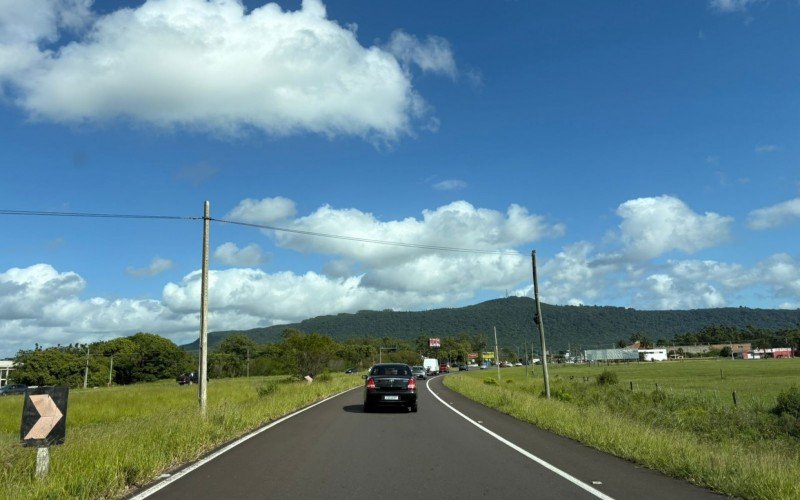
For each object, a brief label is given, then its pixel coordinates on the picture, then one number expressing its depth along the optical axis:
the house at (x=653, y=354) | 188.25
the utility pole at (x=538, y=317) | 29.92
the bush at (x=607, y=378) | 45.36
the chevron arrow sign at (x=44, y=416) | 7.86
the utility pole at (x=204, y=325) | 17.86
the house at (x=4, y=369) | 120.38
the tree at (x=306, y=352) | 65.81
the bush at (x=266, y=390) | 33.12
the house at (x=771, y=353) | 181.01
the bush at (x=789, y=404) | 24.96
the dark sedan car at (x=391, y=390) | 21.09
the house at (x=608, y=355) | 183.25
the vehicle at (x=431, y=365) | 104.35
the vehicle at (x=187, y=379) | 77.77
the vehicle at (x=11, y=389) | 70.56
